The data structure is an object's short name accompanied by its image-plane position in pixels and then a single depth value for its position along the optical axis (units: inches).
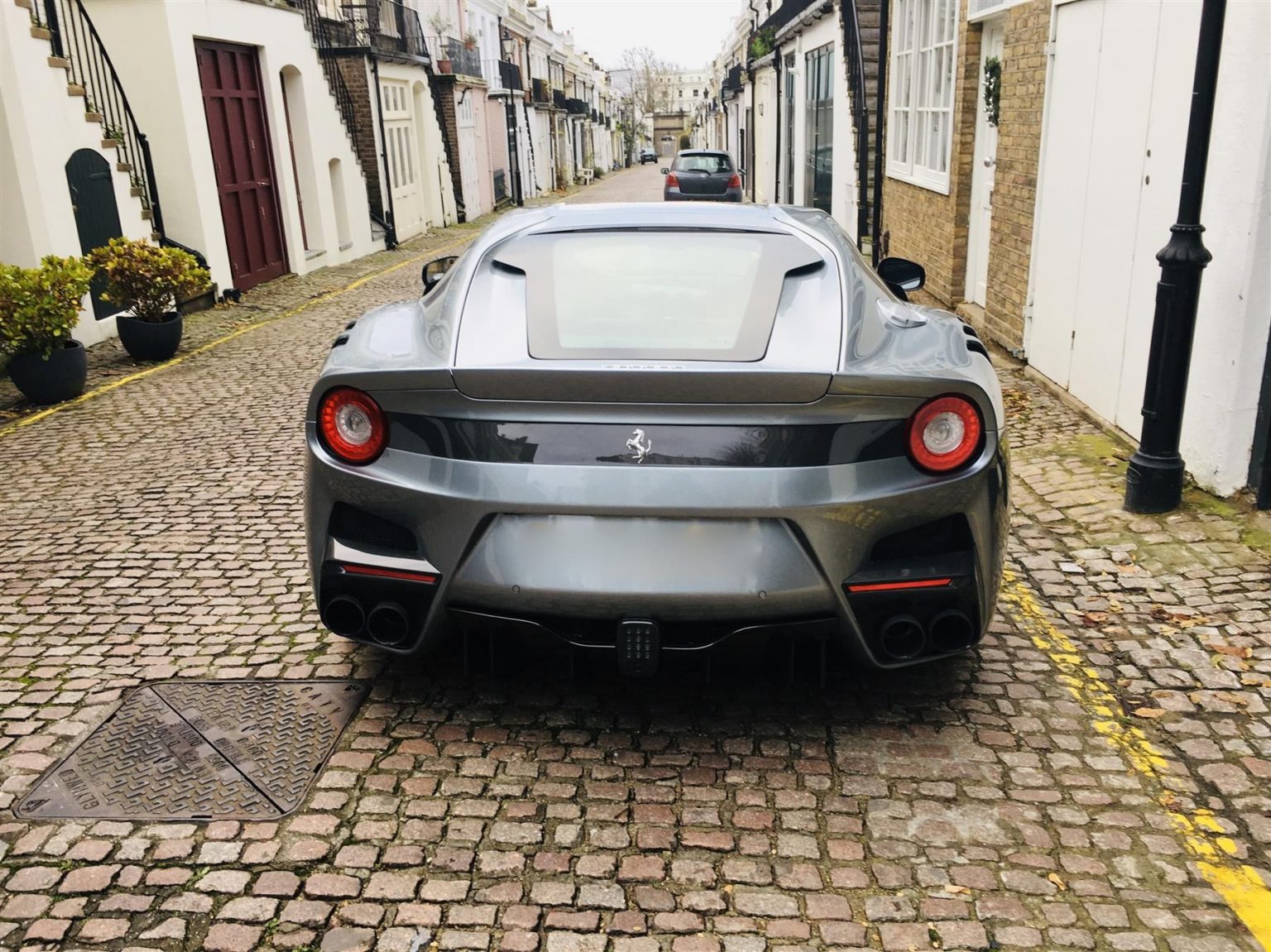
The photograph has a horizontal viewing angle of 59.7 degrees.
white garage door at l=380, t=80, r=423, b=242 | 946.1
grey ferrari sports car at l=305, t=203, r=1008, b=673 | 117.6
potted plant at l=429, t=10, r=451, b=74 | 1171.9
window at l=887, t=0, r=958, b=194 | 434.9
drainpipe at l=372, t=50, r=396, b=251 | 876.6
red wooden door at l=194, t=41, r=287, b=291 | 593.3
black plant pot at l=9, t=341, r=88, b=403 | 342.0
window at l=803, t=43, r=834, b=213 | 751.1
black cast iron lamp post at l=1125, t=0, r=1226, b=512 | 186.7
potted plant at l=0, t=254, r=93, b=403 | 329.7
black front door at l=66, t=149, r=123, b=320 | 443.2
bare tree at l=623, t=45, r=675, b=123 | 4979.8
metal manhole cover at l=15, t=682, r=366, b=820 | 121.7
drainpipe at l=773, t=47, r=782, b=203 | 1024.2
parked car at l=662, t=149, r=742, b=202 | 941.2
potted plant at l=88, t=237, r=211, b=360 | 402.0
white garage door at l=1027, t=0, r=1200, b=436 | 229.9
